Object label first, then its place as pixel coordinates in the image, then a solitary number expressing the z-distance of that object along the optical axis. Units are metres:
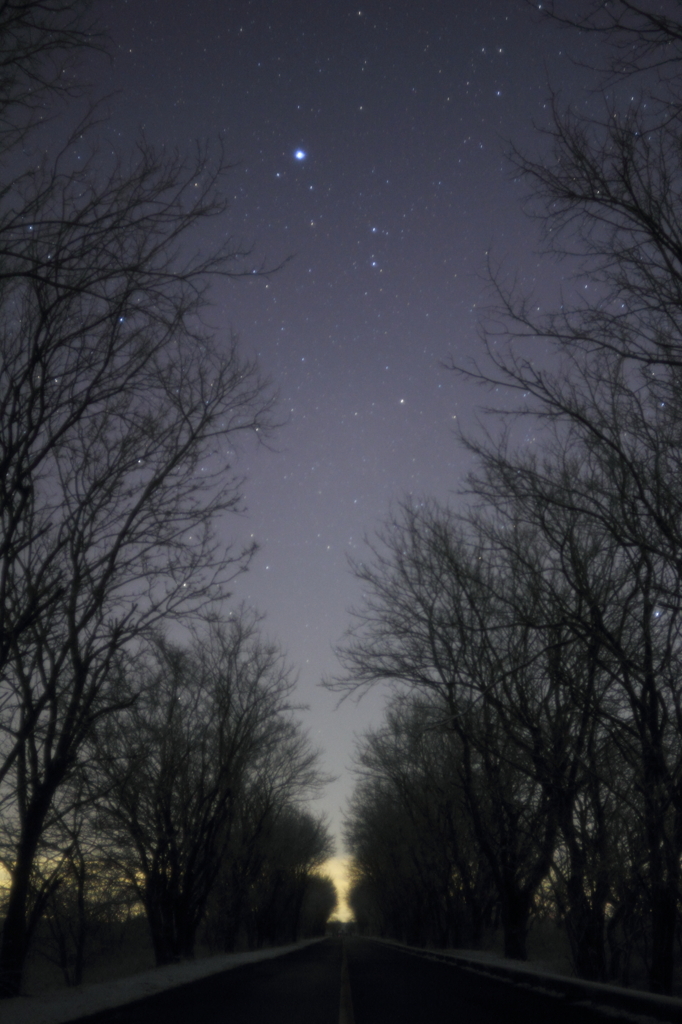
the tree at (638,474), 6.06
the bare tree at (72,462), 5.99
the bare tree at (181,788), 20.58
